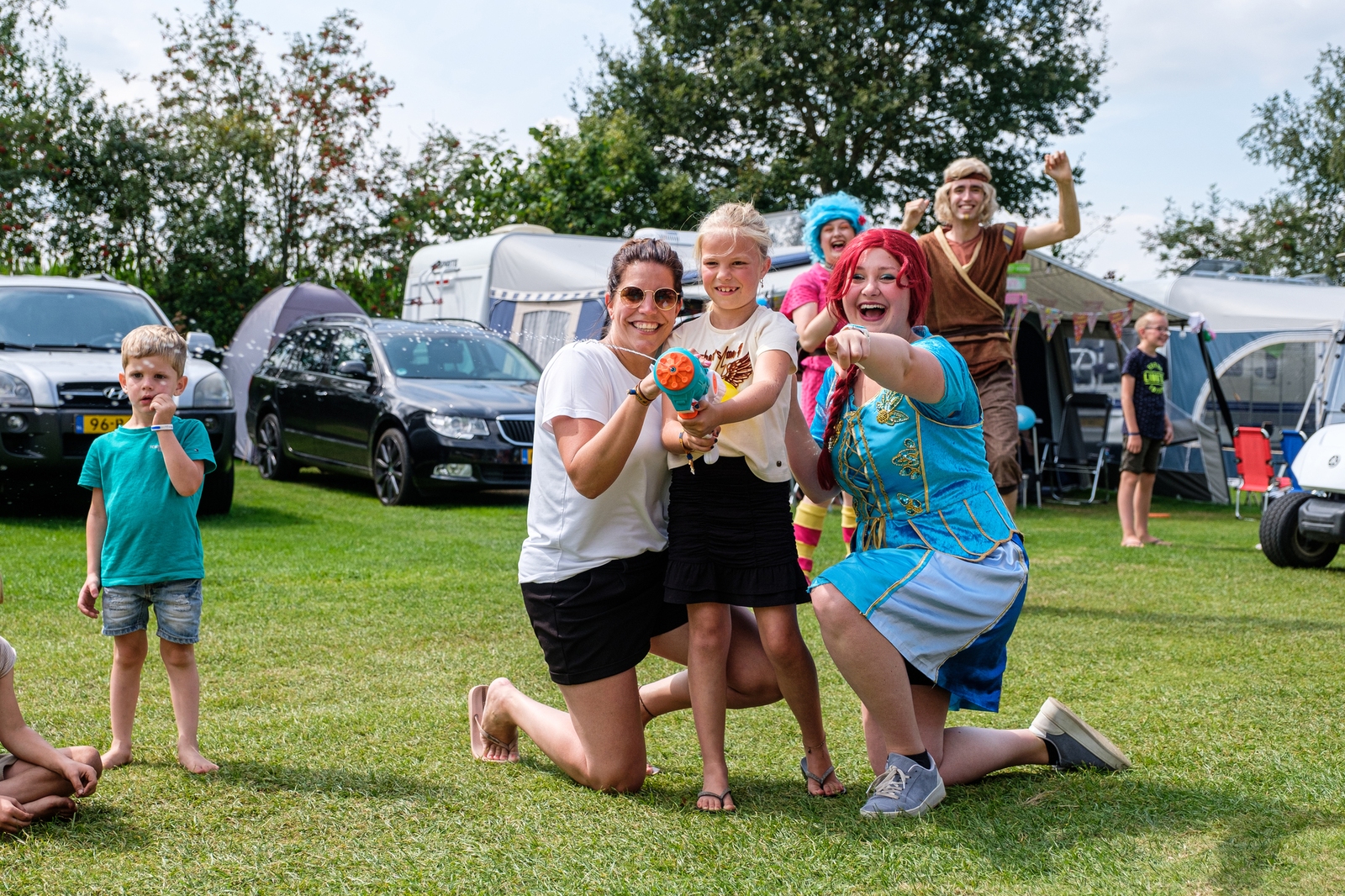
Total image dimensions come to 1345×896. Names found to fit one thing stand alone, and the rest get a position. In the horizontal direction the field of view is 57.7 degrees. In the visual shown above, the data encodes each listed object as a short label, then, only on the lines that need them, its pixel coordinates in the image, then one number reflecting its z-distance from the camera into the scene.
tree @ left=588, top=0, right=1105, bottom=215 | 26.14
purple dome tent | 14.72
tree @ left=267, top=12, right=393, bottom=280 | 20.00
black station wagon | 10.40
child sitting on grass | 2.89
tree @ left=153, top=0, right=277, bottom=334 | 19.31
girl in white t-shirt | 3.12
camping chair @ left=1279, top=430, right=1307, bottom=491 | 9.61
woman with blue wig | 4.94
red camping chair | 10.66
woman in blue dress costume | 3.00
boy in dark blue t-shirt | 9.09
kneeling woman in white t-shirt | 3.22
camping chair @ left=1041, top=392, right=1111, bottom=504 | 13.68
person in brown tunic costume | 5.14
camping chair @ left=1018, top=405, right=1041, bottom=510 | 12.10
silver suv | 8.42
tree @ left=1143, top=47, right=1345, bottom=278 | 31.55
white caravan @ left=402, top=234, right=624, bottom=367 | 13.15
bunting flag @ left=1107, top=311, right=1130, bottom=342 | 12.75
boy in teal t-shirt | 3.46
